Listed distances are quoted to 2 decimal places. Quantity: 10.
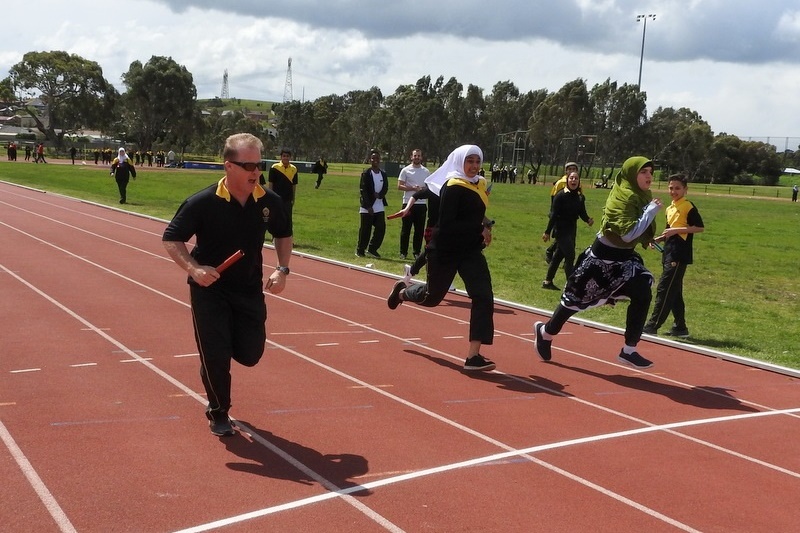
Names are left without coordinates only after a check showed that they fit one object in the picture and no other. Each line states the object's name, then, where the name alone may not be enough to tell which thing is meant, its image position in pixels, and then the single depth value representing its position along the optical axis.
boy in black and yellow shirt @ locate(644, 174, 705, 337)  9.48
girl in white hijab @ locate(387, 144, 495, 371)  7.43
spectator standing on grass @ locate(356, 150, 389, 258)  15.51
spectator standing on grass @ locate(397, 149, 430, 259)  13.73
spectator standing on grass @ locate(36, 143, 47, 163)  64.00
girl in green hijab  7.51
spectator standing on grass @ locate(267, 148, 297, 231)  15.48
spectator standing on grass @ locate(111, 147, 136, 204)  26.03
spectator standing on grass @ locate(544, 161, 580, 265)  13.02
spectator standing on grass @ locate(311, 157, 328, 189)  48.10
